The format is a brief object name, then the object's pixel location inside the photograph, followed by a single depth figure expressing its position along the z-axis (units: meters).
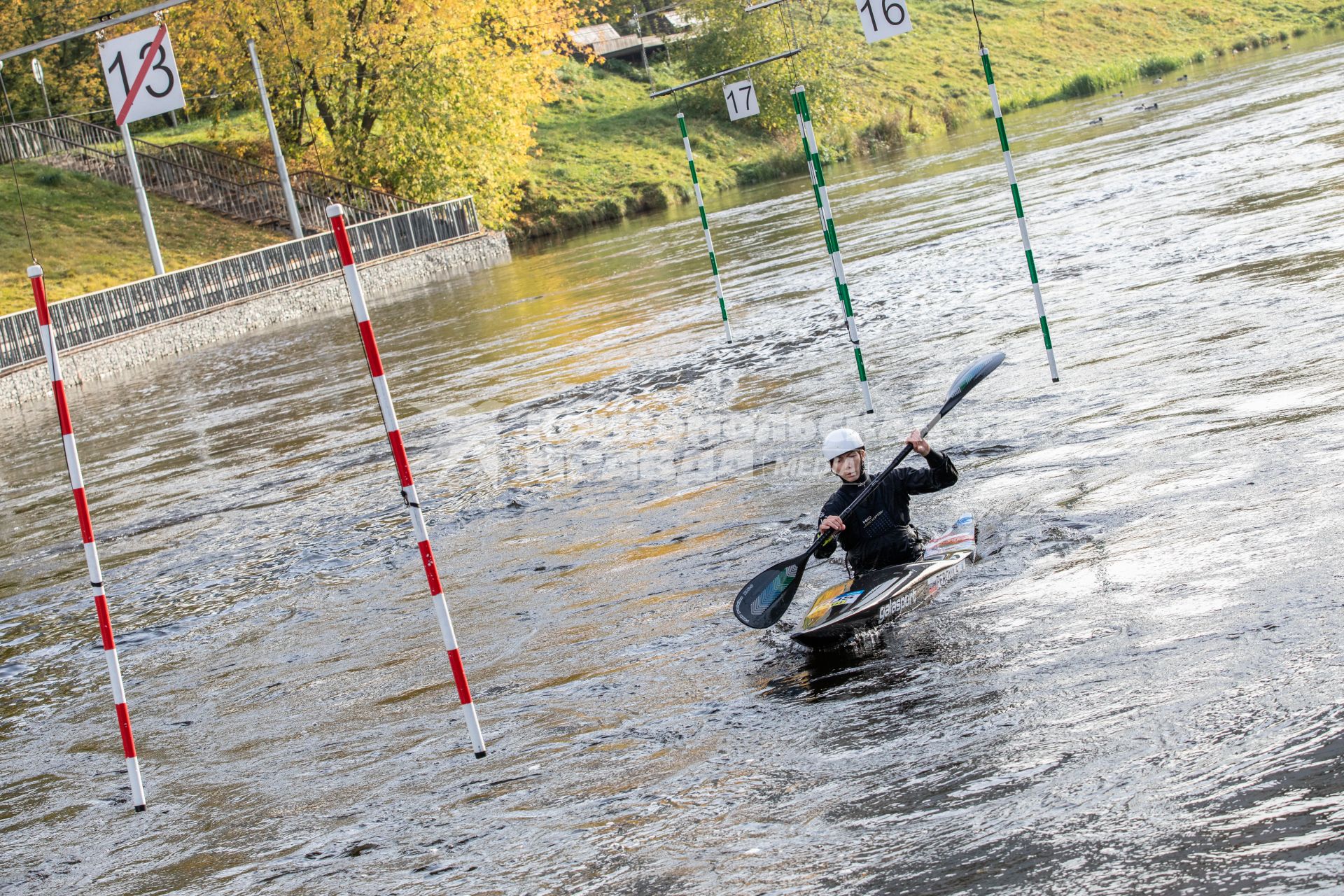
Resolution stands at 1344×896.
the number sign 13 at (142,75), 17.12
